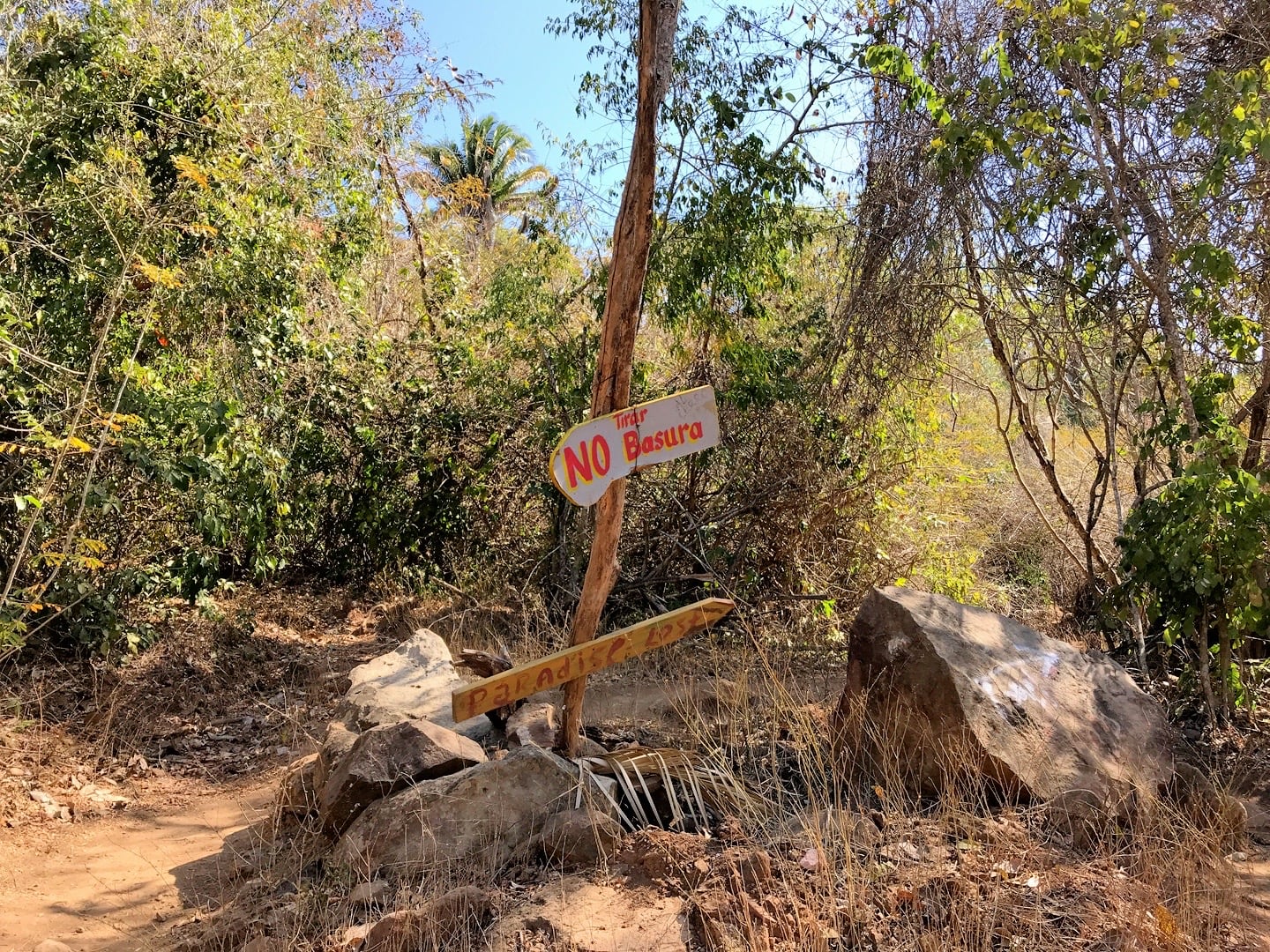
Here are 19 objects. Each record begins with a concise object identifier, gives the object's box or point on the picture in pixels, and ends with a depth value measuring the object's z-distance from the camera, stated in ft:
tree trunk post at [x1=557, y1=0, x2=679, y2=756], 10.91
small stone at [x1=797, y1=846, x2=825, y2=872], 9.33
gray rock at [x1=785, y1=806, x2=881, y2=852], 9.63
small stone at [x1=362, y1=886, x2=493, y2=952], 8.59
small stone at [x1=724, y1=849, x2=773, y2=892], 9.14
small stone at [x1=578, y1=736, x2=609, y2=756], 12.59
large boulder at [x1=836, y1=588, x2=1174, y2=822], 11.12
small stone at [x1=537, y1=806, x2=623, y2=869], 10.07
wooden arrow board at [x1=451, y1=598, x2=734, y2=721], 10.31
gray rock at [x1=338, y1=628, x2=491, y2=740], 14.11
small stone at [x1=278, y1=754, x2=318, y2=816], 12.54
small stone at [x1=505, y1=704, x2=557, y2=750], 13.14
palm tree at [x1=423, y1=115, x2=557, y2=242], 36.29
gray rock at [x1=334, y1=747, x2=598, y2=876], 10.16
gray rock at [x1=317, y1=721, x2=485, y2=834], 11.23
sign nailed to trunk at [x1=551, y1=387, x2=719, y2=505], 10.27
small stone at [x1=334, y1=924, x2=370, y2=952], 8.66
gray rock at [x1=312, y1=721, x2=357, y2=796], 11.94
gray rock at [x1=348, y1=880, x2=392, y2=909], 9.47
